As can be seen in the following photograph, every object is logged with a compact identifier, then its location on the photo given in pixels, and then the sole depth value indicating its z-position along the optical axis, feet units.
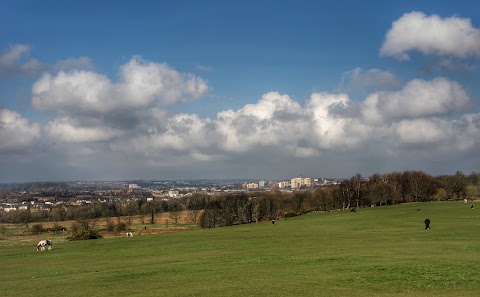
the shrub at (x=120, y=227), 396.49
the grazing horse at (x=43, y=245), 195.97
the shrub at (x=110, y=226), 399.79
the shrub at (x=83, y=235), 280.12
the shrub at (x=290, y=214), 425.28
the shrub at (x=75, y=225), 395.48
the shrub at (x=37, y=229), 431.64
